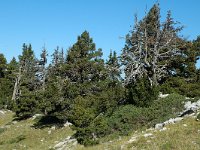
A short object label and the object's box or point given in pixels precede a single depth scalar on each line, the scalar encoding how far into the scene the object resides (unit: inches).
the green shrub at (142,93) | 723.2
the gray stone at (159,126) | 550.9
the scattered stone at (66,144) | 626.7
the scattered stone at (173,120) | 564.1
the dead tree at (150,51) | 978.2
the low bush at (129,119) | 618.2
